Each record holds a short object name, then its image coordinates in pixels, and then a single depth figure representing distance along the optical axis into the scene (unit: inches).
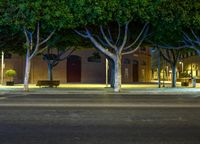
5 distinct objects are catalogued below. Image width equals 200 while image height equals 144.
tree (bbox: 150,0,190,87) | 1157.7
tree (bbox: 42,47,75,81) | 1716.3
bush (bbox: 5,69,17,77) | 1776.6
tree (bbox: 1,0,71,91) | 1140.5
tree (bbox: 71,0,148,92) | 1118.4
